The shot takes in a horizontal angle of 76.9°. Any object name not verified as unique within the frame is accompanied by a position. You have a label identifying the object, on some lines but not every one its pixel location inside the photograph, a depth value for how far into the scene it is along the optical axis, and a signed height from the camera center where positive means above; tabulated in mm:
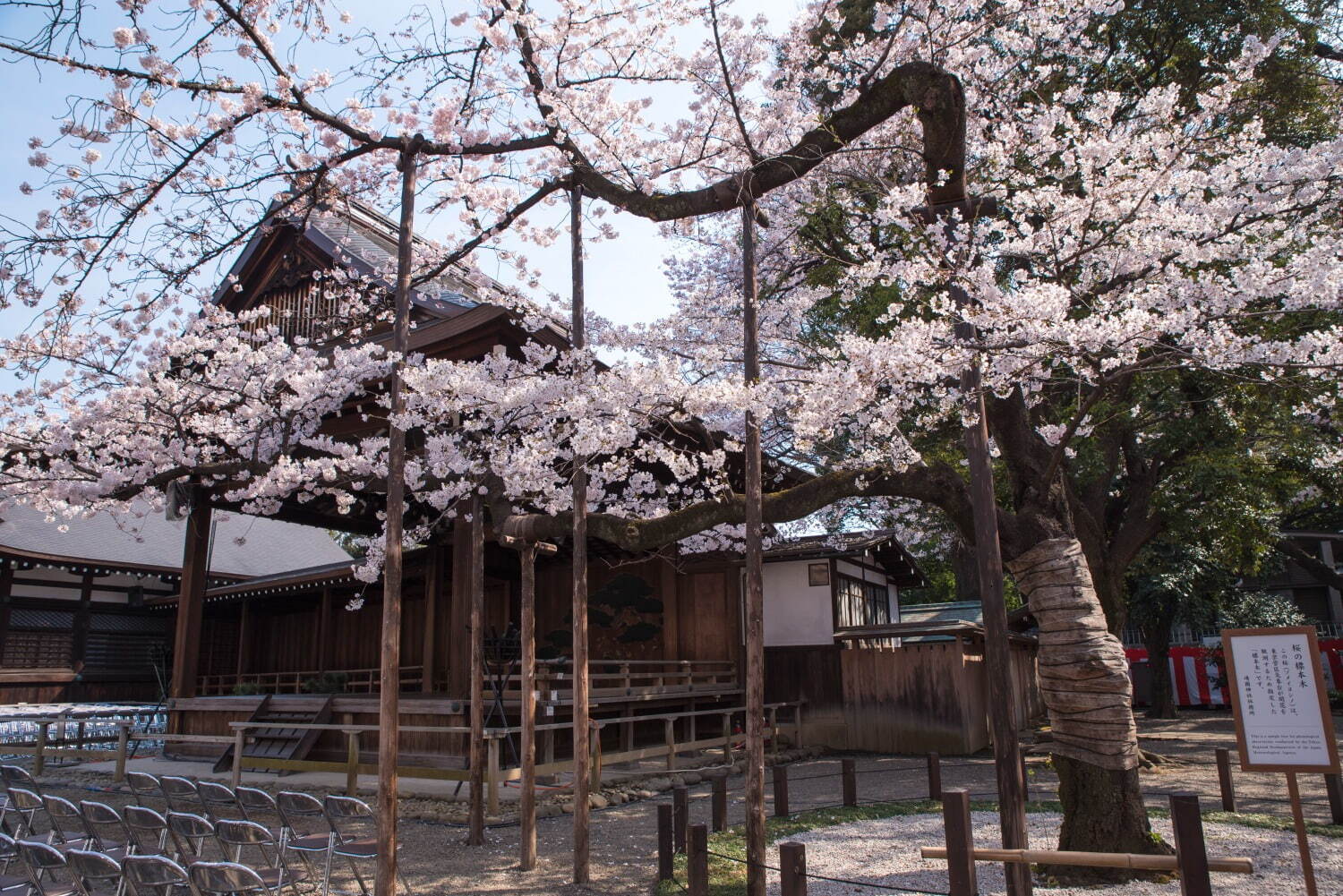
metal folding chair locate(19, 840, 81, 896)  4500 -1162
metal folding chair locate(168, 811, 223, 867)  5465 -1206
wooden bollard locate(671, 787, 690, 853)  6070 -1280
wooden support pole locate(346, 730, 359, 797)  9570 -1383
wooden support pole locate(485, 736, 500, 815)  8812 -1413
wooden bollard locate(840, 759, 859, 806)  8750 -1535
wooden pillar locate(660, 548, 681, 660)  16156 +430
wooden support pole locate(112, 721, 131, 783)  11859 -1349
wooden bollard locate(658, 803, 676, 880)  6047 -1507
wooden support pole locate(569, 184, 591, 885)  6172 -375
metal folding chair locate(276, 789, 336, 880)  5793 -1235
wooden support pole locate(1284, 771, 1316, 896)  4285 -1084
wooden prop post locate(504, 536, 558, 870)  6645 -770
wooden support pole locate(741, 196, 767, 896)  5133 +178
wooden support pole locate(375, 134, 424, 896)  4984 +142
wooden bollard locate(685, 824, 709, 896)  4777 -1270
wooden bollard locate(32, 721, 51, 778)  12992 -1546
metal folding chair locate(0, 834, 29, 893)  4972 -1570
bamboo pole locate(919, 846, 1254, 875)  3781 -1048
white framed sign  4688 -454
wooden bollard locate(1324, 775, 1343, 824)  7500 -1516
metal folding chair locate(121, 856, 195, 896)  4238 -1129
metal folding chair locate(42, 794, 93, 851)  6055 -1183
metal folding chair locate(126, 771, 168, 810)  7121 -1142
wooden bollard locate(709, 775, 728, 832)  6957 -1395
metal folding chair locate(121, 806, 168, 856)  5492 -1158
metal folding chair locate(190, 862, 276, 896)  4270 -1195
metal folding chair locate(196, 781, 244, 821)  6363 -1135
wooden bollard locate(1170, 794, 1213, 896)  3688 -968
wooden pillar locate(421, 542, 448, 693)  13797 +608
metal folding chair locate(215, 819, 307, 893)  5148 -1174
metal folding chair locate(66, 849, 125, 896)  4480 -1144
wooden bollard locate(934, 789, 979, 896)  4055 -1022
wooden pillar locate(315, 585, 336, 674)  19188 +359
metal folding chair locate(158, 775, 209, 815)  6945 -1288
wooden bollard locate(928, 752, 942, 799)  8789 -1494
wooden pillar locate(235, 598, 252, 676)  20172 +194
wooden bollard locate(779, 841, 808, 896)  4086 -1125
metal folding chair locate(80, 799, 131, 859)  5598 -1137
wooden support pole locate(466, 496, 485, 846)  7320 -802
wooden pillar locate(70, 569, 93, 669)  19812 +652
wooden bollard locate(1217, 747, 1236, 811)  8000 -1436
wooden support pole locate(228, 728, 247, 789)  10405 -1360
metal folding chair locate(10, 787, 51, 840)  6545 -1278
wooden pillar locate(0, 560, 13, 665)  18156 +1147
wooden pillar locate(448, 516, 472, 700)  11188 +282
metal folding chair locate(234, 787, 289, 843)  5918 -1116
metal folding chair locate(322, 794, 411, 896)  5547 -1320
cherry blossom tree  6176 +3247
